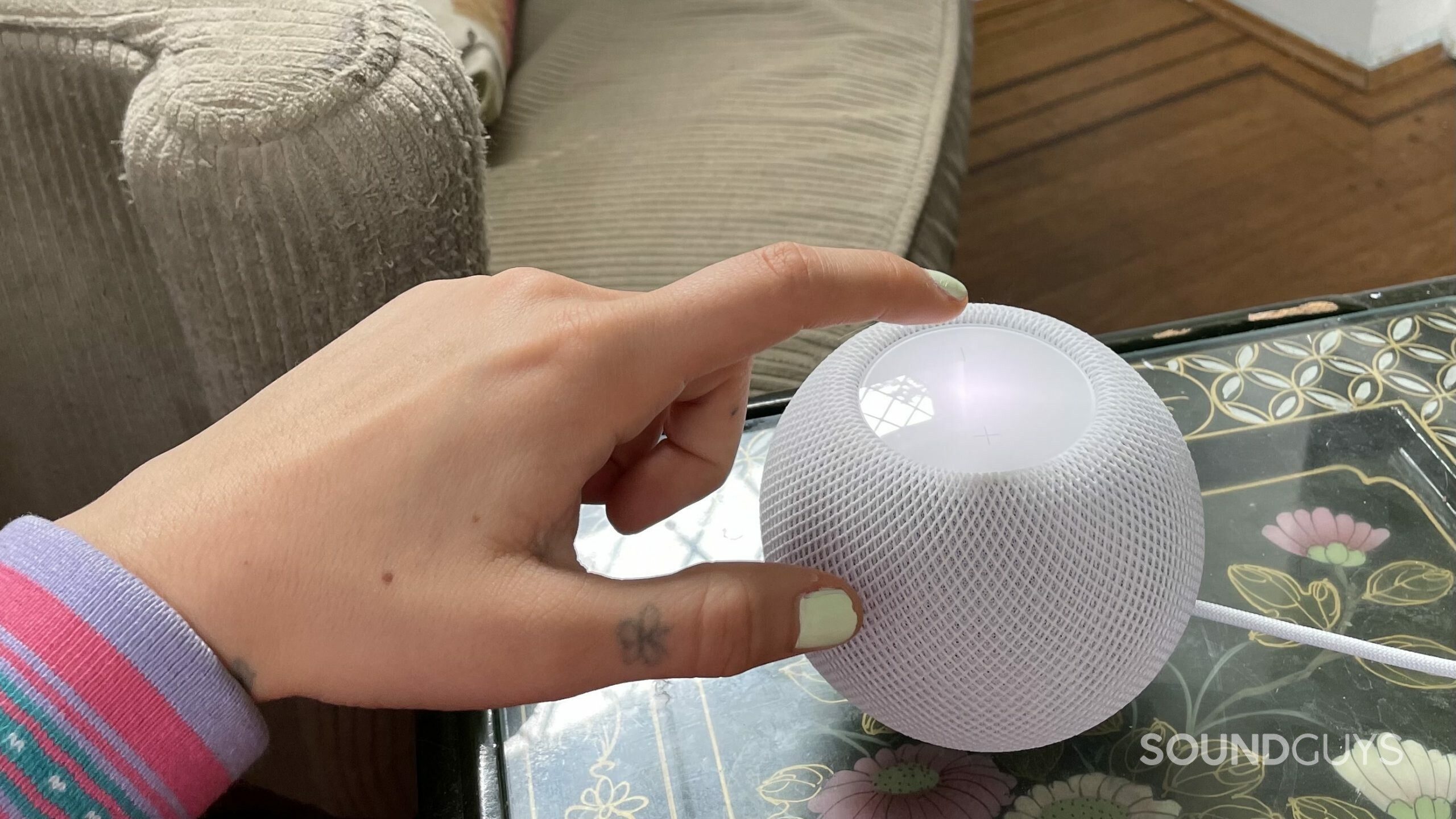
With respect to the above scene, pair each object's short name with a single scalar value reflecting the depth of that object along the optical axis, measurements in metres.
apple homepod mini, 0.45
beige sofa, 0.64
